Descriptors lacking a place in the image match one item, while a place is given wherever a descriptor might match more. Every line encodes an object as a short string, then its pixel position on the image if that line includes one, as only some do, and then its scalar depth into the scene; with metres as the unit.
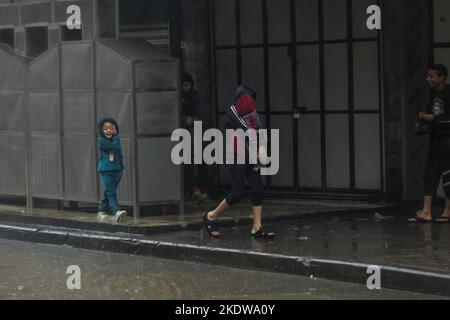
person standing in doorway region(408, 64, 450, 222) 12.37
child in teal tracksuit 12.82
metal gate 14.47
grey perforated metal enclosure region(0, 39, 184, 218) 13.00
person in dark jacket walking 11.48
